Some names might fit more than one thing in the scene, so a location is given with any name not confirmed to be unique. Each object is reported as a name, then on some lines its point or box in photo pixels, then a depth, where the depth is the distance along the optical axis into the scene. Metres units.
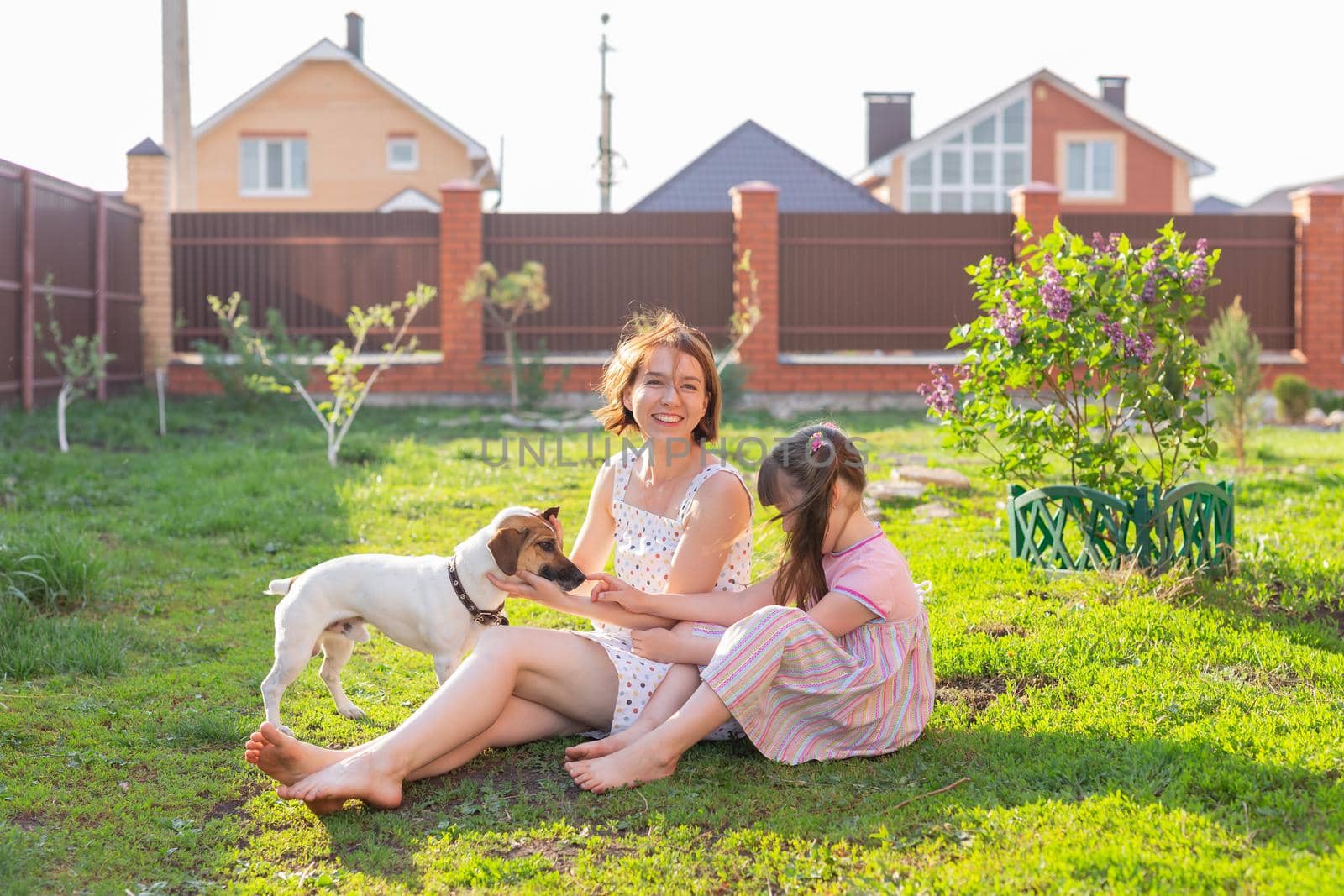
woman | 3.14
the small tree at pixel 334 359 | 9.34
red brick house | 31.91
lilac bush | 5.14
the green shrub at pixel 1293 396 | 14.20
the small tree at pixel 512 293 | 14.30
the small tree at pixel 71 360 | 10.40
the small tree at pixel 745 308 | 14.75
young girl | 3.28
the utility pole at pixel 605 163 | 31.88
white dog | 3.58
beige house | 31.09
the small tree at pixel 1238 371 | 9.21
